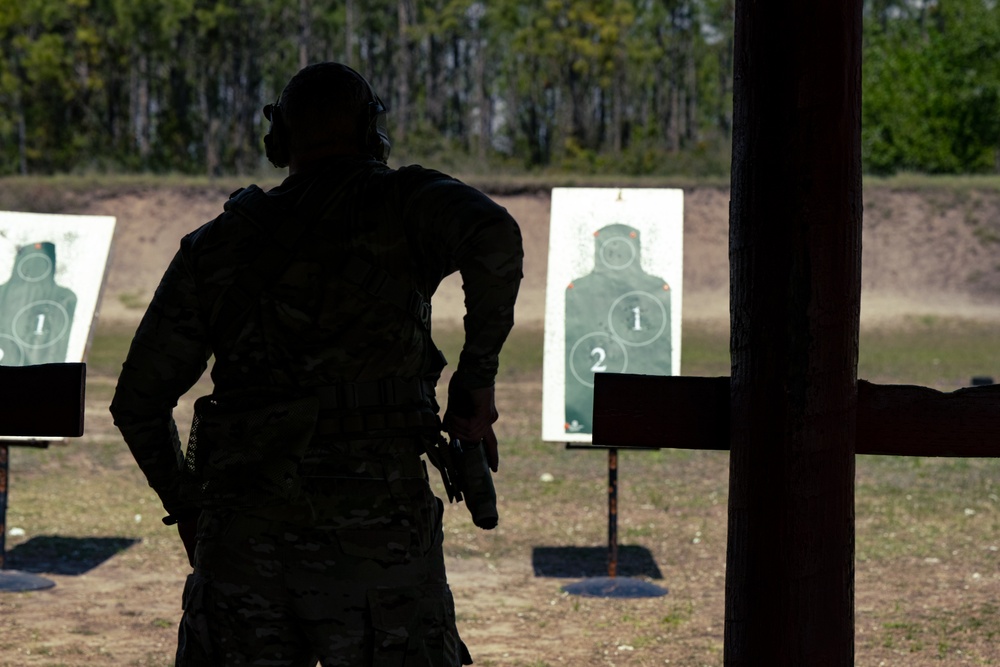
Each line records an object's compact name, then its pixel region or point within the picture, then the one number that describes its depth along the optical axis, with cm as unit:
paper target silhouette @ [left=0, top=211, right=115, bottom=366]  736
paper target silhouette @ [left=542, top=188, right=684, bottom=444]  715
